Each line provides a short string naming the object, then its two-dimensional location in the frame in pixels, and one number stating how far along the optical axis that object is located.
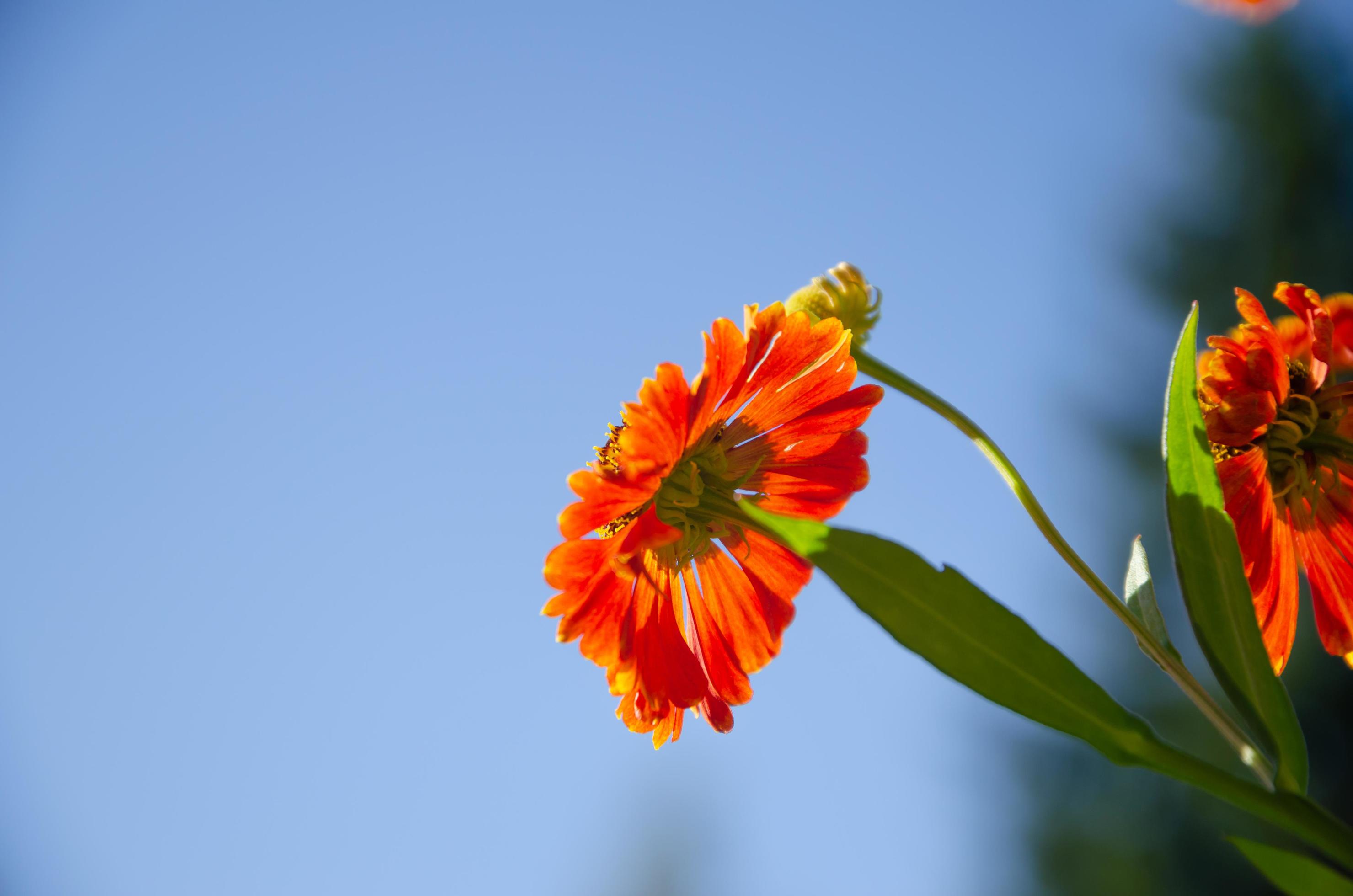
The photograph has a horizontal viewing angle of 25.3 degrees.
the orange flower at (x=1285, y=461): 0.41
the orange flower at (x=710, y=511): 0.40
